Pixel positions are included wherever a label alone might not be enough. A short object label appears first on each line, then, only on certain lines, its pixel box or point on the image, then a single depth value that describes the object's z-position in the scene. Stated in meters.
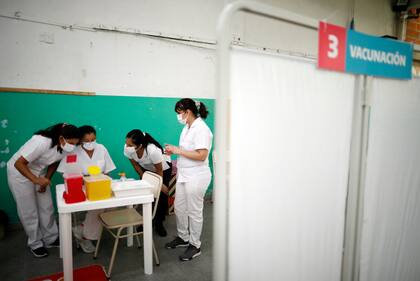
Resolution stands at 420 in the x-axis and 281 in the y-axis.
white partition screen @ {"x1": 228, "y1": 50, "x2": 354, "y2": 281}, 1.13
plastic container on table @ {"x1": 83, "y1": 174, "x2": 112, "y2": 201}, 2.15
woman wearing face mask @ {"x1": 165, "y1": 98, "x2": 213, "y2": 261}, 2.47
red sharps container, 2.09
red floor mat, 2.29
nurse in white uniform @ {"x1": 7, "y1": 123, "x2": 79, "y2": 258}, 2.52
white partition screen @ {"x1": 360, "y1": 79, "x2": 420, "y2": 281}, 1.48
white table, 2.04
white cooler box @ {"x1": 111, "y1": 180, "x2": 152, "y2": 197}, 2.26
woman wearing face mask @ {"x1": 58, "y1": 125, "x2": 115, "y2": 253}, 2.74
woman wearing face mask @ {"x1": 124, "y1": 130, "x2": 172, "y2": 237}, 3.05
